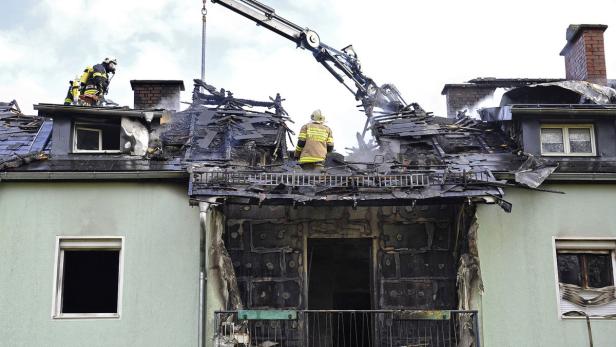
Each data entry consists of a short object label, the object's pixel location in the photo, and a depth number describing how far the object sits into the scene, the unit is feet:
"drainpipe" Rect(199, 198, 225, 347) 41.39
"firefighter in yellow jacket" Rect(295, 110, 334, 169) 44.27
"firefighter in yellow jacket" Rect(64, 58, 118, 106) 52.60
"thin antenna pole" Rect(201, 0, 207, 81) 61.21
